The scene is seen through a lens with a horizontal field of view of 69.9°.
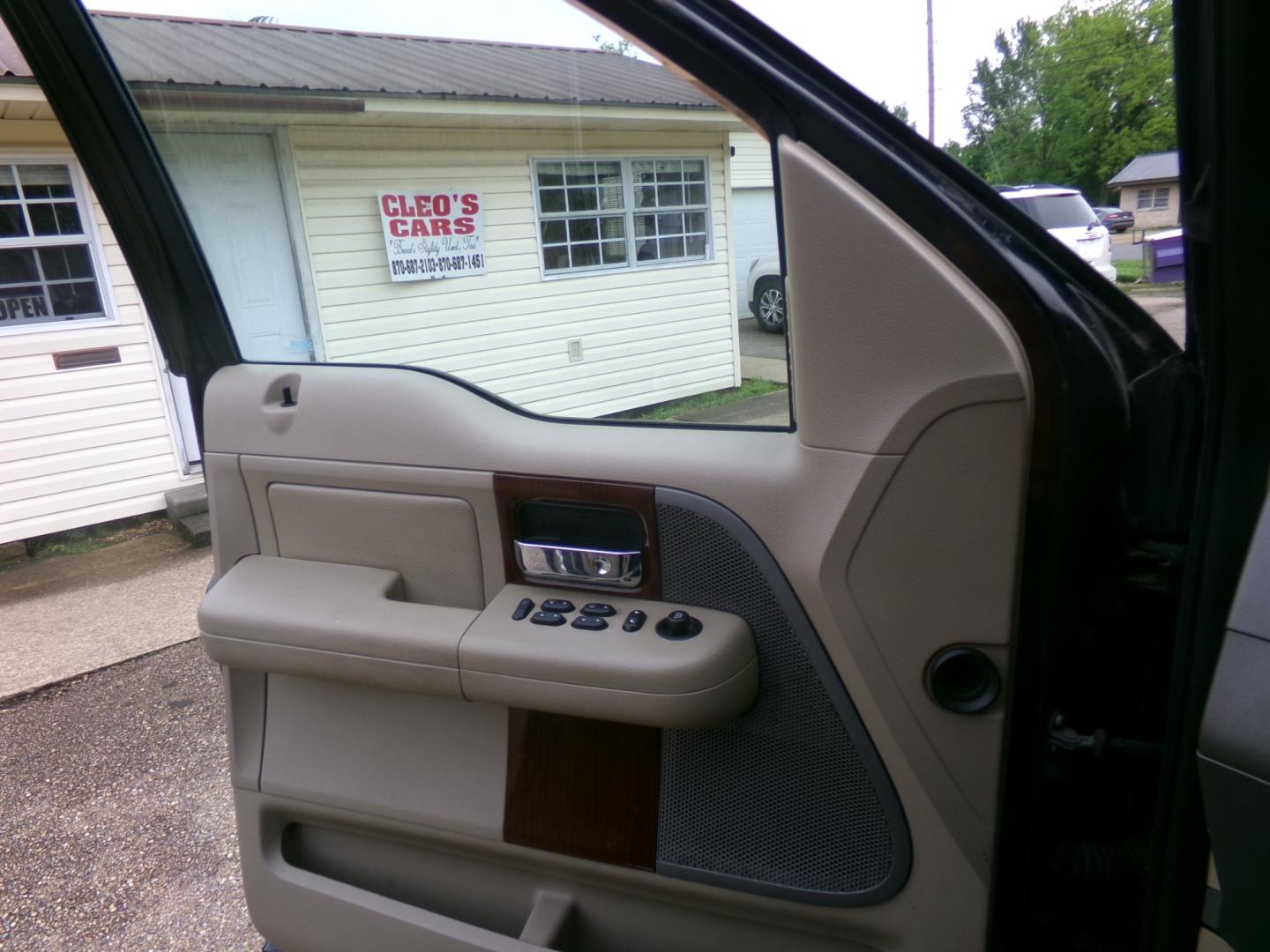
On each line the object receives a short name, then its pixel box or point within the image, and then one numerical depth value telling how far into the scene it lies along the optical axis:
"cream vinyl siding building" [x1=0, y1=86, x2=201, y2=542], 6.21
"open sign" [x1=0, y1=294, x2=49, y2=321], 6.09
